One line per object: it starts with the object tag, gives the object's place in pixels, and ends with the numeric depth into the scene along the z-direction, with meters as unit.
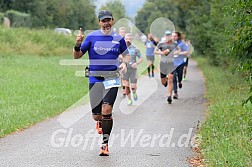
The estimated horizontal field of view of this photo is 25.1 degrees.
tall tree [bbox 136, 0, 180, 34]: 72.08
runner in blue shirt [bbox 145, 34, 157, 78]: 24.91
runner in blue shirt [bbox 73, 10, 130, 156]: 8.16
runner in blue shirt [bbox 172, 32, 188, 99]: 15.97
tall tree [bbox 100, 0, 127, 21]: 60.76
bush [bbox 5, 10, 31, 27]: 52.18
